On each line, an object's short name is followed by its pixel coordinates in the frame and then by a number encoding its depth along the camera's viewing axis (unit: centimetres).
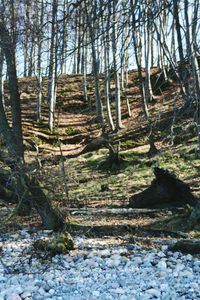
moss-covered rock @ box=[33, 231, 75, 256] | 648
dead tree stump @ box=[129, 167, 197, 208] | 1024
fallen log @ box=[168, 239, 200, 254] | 634
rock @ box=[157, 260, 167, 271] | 571
